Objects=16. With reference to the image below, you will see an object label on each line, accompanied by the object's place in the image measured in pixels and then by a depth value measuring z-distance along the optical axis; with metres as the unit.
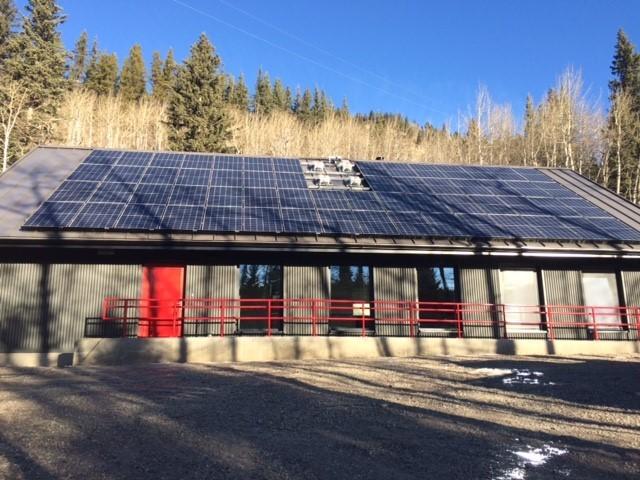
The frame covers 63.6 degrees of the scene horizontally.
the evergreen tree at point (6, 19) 45.94
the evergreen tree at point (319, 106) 79.04
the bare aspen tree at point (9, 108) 31.28
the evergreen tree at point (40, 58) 38.56
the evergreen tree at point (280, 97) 79.44
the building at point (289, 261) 13.03
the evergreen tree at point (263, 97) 73.19
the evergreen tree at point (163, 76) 71.12
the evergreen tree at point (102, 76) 66.75
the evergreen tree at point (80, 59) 71.62
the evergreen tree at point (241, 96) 71.62
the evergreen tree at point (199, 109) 39.97
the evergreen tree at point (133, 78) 69.12
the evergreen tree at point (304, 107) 77.54
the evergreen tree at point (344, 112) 78.26
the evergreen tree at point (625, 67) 52.41
